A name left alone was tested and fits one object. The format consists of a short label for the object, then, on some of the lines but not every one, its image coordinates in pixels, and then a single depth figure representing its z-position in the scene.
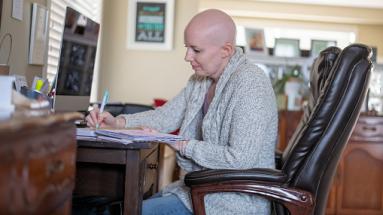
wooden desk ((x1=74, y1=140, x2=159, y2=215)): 1.48
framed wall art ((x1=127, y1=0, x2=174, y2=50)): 3.99
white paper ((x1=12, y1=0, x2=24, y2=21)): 2.08
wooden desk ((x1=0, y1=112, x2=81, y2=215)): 0.70
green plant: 4.30
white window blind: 2.68
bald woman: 1.64
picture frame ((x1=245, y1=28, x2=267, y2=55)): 4.81
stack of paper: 1.51
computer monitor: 2.05
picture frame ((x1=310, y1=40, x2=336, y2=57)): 7.14
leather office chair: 1.57
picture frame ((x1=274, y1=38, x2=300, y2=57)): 6.45
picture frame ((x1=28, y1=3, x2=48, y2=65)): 2.29
